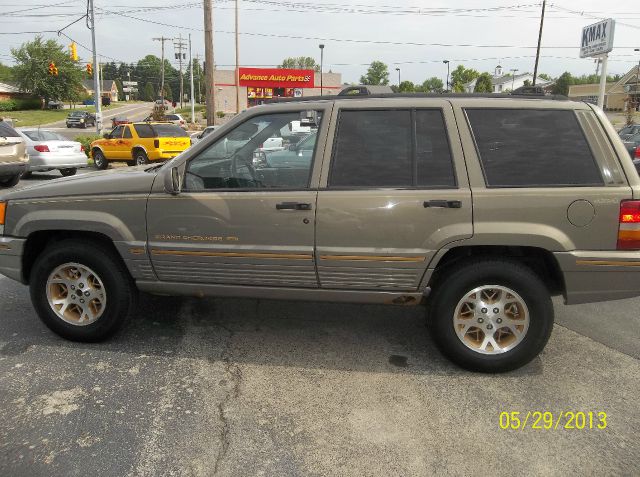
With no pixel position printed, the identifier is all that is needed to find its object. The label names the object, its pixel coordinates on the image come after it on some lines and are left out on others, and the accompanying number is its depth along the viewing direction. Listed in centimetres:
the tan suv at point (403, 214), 327
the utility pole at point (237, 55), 4124
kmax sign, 2253
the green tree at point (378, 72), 11500
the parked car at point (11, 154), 1154
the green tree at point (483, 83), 6384
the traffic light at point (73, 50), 2647
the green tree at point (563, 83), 9301
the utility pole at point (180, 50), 7275
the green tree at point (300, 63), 12475
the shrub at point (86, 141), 2119
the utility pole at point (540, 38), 3724
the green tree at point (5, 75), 7831
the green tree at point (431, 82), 11463
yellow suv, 1680
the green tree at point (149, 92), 13482
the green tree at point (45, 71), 7450
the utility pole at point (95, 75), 2831
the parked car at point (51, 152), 1430
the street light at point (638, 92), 7238
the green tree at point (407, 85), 6398
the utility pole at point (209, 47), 1975
